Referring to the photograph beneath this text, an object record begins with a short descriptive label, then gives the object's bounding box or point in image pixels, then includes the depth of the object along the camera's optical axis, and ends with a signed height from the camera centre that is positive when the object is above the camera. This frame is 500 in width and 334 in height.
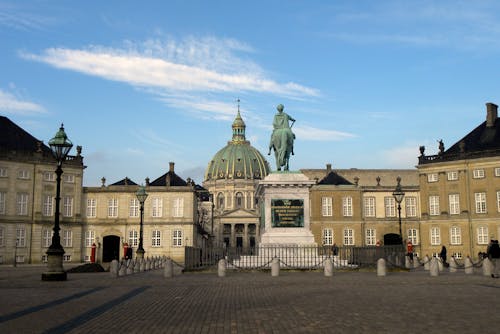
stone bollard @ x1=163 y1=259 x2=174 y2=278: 24.86 -1.08
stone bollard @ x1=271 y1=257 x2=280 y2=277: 23.45 -0.94
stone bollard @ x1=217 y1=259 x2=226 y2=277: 23.82 -0.99
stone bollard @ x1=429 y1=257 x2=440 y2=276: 24.77 -1.08
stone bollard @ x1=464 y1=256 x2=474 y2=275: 28.41 -1.16
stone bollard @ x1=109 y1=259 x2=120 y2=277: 25.62 -1.03
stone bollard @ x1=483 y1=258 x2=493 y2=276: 25.22 -1.10
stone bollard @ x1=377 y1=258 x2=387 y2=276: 24.08 -0.99
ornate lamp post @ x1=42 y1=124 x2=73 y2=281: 21.91 +0.16
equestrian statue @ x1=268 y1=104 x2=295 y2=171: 29.69 +5.41
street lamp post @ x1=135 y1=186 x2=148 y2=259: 36.41 +2.92
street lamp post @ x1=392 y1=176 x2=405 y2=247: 36.72 +3.07
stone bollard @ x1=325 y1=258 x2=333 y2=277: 23.16 -0.98
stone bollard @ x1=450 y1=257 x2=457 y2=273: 29.98 -1.16
